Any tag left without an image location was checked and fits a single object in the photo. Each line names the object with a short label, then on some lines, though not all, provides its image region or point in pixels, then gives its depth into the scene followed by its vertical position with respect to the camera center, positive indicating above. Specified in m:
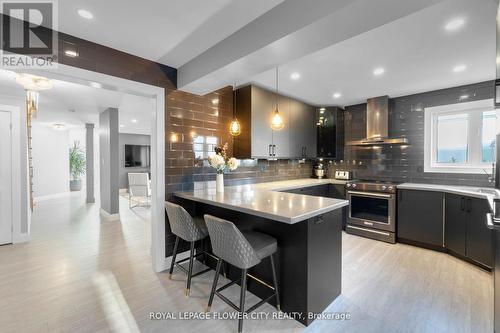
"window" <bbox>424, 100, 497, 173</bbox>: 3.24 +0.40
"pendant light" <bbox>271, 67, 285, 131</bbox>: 2.71 +0.51
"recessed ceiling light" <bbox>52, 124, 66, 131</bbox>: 6.87 +1.20
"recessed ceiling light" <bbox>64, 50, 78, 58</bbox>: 2.01 +1.01
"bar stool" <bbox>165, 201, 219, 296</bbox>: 2.20 -0.64
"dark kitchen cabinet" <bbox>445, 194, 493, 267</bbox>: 2.62 -0.82
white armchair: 6.11 -0.58
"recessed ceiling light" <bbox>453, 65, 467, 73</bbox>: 2.67 +1.16
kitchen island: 1.79 -0.69
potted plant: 8.48 -0.07
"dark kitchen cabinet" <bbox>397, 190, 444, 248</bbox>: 3.18 -0.79
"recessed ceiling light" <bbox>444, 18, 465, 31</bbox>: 1.79 +1.14
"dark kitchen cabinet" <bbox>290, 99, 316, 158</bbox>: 4.06 +0.64
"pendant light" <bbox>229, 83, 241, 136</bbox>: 3.04 +0.49
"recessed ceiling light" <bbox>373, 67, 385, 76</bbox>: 2.76 +1.16
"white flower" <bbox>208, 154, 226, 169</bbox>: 2.79 +0.04
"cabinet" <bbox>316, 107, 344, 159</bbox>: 4.57 +0.68
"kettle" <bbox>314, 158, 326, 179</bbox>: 5.01 -0.12
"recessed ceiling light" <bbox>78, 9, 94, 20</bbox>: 1.72 +1.18
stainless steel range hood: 3.90 +0.73
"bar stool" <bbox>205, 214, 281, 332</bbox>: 1.67 -0.66
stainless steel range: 3.55 -0.78
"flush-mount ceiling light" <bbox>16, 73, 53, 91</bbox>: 2.77 +1.05
